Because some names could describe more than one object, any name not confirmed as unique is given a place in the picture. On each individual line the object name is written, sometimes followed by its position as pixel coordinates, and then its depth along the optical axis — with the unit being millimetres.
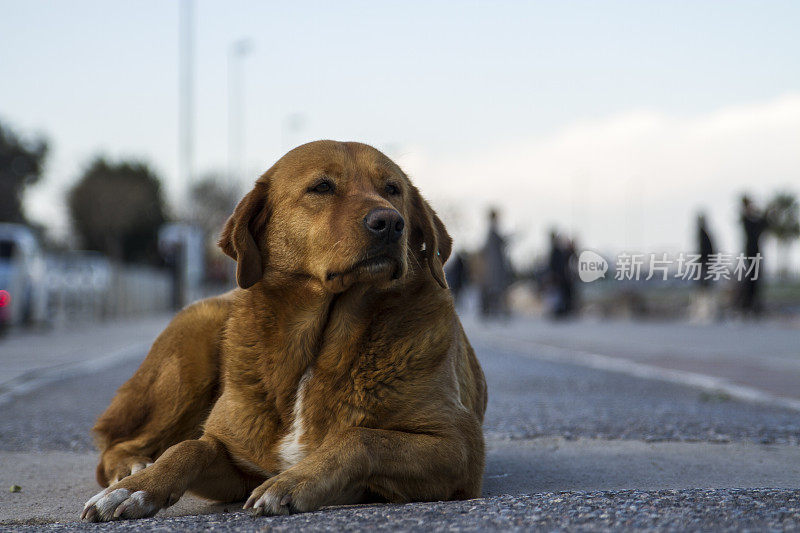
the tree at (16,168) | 46250
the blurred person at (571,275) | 25859
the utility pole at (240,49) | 50219
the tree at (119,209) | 58062
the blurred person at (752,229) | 19906
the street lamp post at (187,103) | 37875
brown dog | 3072
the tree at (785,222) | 88562
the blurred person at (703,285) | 21031
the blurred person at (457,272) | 34500
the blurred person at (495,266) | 21839
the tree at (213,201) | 67500
